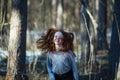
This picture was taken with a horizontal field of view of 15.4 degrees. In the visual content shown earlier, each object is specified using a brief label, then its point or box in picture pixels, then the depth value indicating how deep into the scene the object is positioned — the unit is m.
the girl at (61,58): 7.99
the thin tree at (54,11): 39.07
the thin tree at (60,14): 28.41
